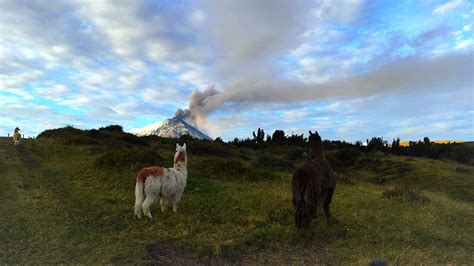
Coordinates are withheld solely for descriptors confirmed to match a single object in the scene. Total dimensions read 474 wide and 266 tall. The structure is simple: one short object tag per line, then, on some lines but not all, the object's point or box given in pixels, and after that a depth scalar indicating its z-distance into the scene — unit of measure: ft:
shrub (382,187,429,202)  43.78
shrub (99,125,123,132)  113.23
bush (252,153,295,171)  67.26
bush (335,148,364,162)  89.81
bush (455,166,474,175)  73.56
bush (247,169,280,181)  53.52
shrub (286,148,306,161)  89.50
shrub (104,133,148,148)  77.00
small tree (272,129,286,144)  125.08
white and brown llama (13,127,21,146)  73.82
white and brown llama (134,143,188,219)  29.99
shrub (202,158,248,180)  53.62
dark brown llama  26.14
